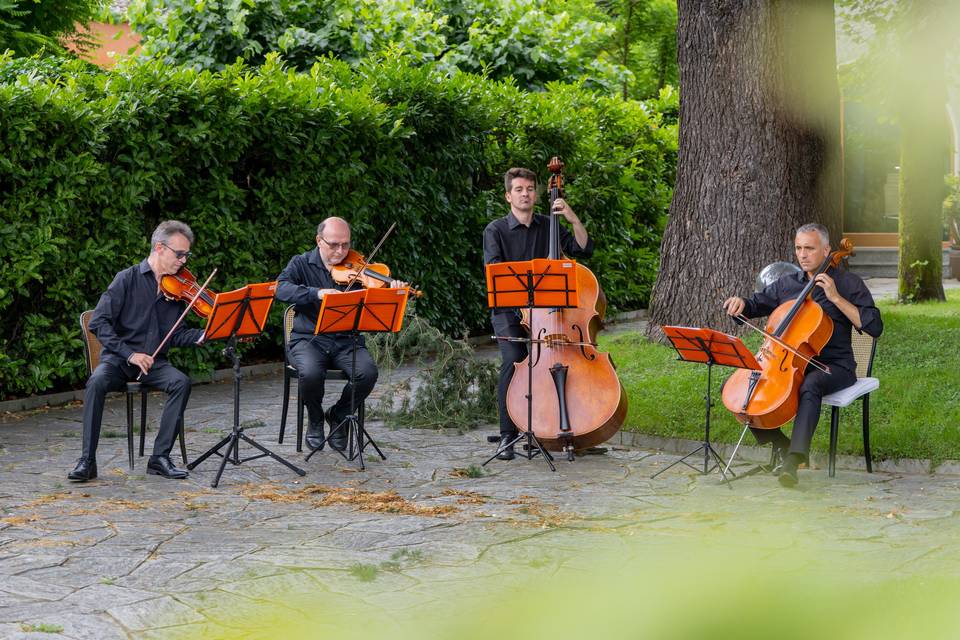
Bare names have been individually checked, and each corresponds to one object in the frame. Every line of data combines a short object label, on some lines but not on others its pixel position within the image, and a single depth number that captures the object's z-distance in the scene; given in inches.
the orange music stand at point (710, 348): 535.2
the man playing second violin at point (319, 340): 637.3
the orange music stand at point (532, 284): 582.6
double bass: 604.7
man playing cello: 558.3
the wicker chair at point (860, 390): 567.8
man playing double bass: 642.8
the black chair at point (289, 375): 650.2
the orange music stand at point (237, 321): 559.2
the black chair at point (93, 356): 603.8
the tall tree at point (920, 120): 1295.5
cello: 558.9
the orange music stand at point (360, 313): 586.2
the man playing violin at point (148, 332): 587.2
